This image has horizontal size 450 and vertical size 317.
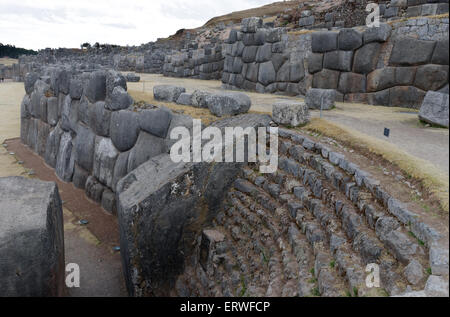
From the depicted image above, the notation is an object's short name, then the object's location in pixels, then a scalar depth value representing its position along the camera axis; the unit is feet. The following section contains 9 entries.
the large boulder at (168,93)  32.27
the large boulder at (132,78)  55.31
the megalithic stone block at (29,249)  16.49
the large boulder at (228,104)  26.27
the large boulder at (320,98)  29.14
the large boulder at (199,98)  29.27
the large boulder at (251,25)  45.21
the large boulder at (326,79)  34.66
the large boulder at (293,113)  24.08
